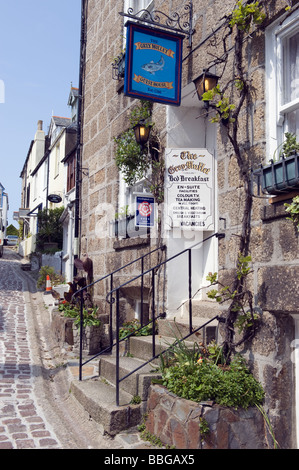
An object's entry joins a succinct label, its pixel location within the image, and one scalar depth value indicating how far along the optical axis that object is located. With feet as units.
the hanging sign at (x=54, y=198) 62.49
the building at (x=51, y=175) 60.85
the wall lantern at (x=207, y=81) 14.99
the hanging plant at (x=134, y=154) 20.36
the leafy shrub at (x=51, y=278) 44.45
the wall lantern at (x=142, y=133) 19.70
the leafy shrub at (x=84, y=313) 22.50
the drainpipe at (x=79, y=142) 30.66
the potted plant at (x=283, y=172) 10.52
